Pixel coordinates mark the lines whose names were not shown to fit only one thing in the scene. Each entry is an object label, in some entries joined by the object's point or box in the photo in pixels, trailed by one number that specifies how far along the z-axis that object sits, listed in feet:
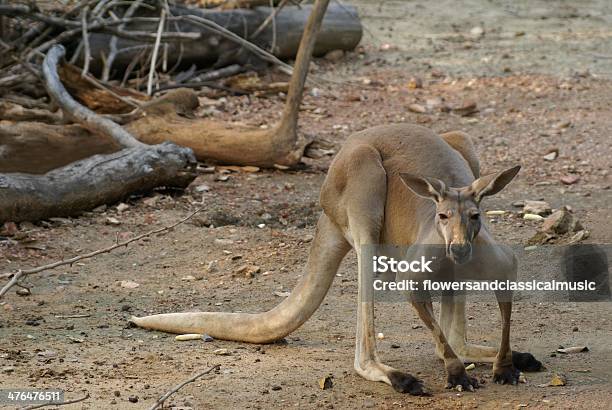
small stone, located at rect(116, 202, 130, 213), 43.70
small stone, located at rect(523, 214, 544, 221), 41.25
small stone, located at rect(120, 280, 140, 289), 35.76
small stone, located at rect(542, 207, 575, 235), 37.03
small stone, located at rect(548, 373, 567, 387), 25.07
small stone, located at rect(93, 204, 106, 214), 43.28
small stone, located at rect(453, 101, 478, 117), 58.38
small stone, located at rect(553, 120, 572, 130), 54.66
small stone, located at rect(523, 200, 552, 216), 41.98
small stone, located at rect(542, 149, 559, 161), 50.63
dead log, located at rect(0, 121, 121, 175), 44.51
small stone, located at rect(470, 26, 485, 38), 75.54
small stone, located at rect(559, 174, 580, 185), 46.85
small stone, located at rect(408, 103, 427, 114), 58.78
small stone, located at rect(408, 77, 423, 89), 63.75
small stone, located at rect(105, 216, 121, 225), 42.18
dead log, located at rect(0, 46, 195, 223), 40.18
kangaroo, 24.46
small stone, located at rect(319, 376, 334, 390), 25.71
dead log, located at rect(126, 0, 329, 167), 47.68
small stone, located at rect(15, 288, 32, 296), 34.30
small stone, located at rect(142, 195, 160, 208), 44.33
